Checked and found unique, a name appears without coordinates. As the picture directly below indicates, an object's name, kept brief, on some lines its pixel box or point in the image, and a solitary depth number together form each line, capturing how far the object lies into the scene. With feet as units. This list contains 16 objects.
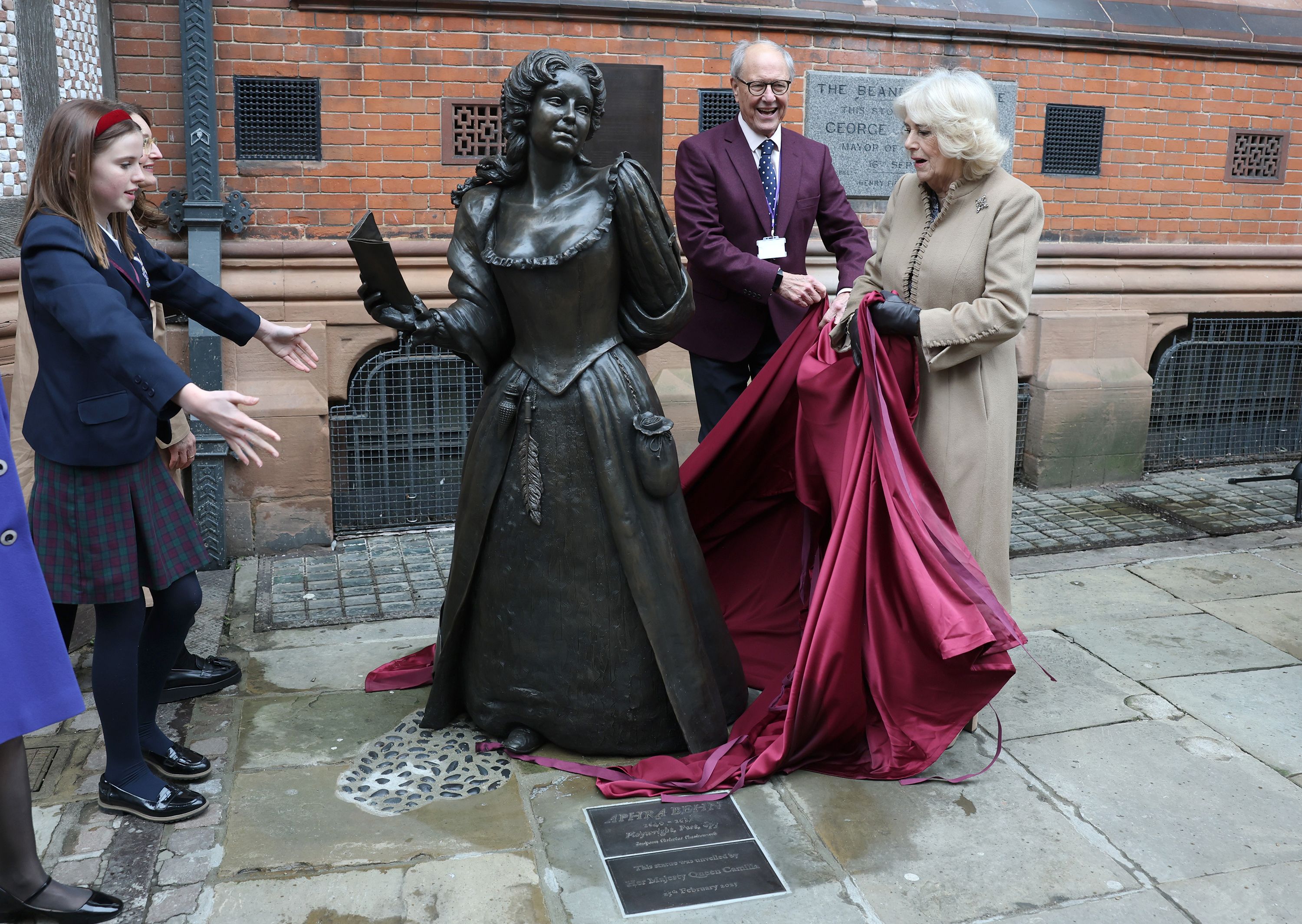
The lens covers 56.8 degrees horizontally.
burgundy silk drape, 12.20
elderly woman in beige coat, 12.71
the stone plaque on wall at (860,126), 22.43
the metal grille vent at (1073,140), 24.00
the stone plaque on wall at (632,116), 21.21
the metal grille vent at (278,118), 19.65
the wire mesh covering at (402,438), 21.24
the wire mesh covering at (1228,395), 25.73
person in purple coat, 9.53
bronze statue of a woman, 11.96
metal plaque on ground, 10.57
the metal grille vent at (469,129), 20.56
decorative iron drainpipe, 18.89
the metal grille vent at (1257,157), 25.27
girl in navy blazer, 10.67
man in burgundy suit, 16.60
